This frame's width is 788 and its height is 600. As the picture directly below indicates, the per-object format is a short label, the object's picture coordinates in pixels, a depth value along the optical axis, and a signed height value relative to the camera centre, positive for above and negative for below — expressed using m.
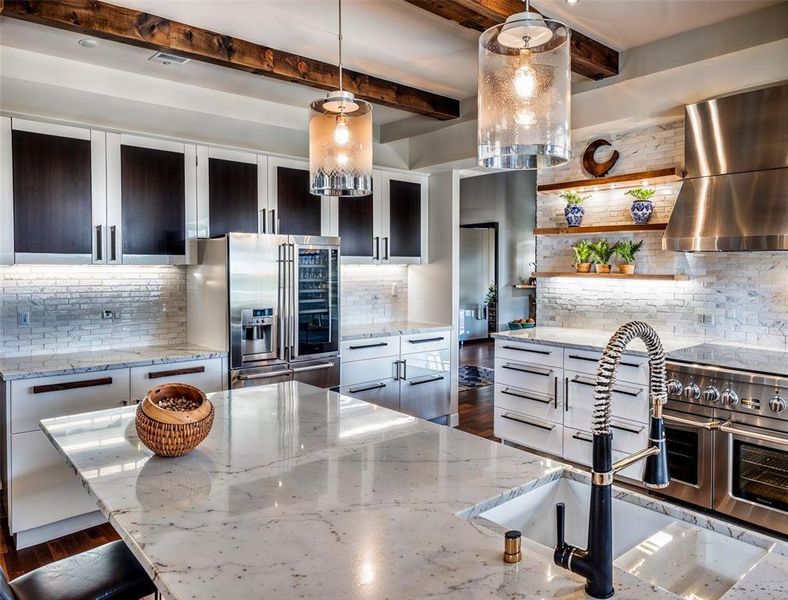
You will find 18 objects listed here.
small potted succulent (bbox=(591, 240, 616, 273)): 4.44 +0.18
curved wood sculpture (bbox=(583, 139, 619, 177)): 4.46 +0.91
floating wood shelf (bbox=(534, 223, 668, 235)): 4.07 +0.38
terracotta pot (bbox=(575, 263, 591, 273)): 4.52 +0.08
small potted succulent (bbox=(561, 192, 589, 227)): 4.59 +0.55
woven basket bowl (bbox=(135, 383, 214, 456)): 1.69 -0.45
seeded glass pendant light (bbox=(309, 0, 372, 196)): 2.13 +0.52
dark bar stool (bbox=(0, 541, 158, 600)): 1.54 -0.85
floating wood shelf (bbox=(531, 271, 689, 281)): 3.97 +0.01
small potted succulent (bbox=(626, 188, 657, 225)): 4.13 +0.52
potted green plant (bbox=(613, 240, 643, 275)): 4.30 +0.19
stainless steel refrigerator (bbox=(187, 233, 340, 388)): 3.83 -0.19
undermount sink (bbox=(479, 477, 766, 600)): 1.18 -0.62
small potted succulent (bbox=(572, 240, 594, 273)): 4.53 +0.18
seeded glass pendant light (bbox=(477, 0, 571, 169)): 1.52 +0.52
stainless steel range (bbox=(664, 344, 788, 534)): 2.97 -0.86
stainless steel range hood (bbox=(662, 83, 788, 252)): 3.19 +0.60
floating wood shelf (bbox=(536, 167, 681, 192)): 3.92 +0.73
